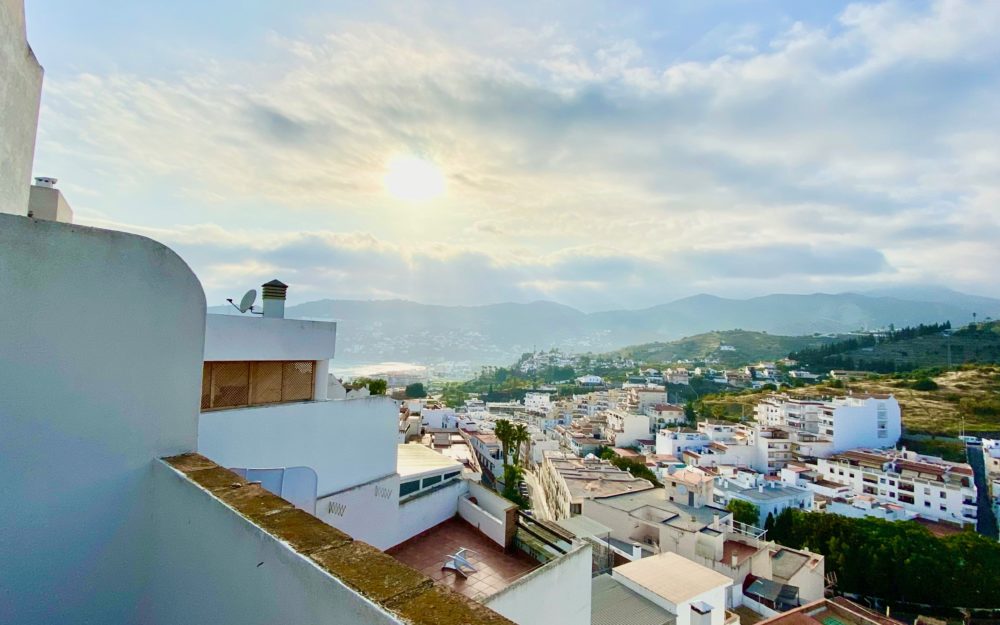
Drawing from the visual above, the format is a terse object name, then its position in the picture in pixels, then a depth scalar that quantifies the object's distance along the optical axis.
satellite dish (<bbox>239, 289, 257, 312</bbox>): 7.52
